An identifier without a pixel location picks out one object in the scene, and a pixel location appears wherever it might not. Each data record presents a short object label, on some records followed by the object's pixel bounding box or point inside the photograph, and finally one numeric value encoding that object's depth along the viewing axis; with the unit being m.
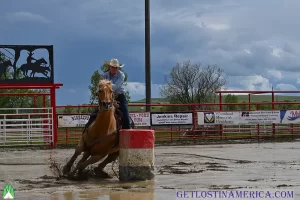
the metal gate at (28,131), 20.83
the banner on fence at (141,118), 22.39
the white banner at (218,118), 23.11
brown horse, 9.52
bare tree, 47.72
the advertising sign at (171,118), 22.77
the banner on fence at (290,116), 24.00
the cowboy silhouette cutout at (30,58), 20.72
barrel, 9.51
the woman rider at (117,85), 10.10
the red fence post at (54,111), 20.97
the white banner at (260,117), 23.62
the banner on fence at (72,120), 21.56
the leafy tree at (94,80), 43.22
